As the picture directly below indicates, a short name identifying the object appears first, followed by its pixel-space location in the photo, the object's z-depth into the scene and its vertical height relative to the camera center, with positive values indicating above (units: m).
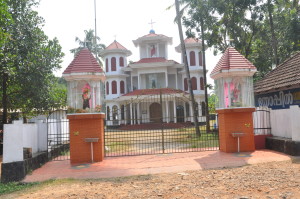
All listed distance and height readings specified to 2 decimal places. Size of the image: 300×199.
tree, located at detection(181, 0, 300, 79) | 18.27 +6.32
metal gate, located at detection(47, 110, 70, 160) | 10.83 -1.08
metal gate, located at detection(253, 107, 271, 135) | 10.83 -0.28
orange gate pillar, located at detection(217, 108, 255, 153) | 10.12 -0.56
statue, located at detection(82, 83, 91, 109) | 10.39 +0.79
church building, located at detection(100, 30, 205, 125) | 30.33 +4.98
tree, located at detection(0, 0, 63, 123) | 12.86 +2.85
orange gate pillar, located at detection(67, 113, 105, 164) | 9.62 -0.62
